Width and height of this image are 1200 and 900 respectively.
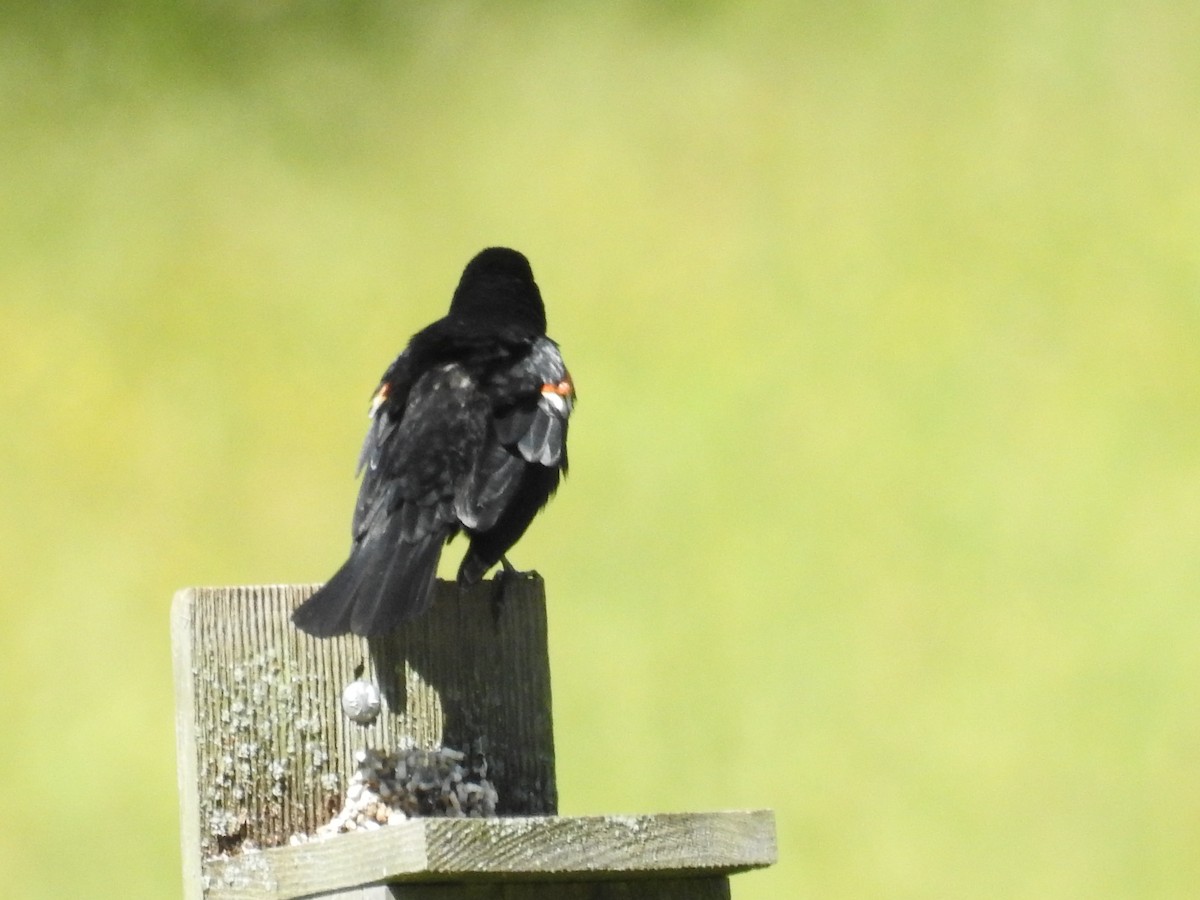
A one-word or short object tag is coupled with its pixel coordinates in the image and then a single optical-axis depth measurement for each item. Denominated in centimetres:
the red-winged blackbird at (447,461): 1050
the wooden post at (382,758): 1042
